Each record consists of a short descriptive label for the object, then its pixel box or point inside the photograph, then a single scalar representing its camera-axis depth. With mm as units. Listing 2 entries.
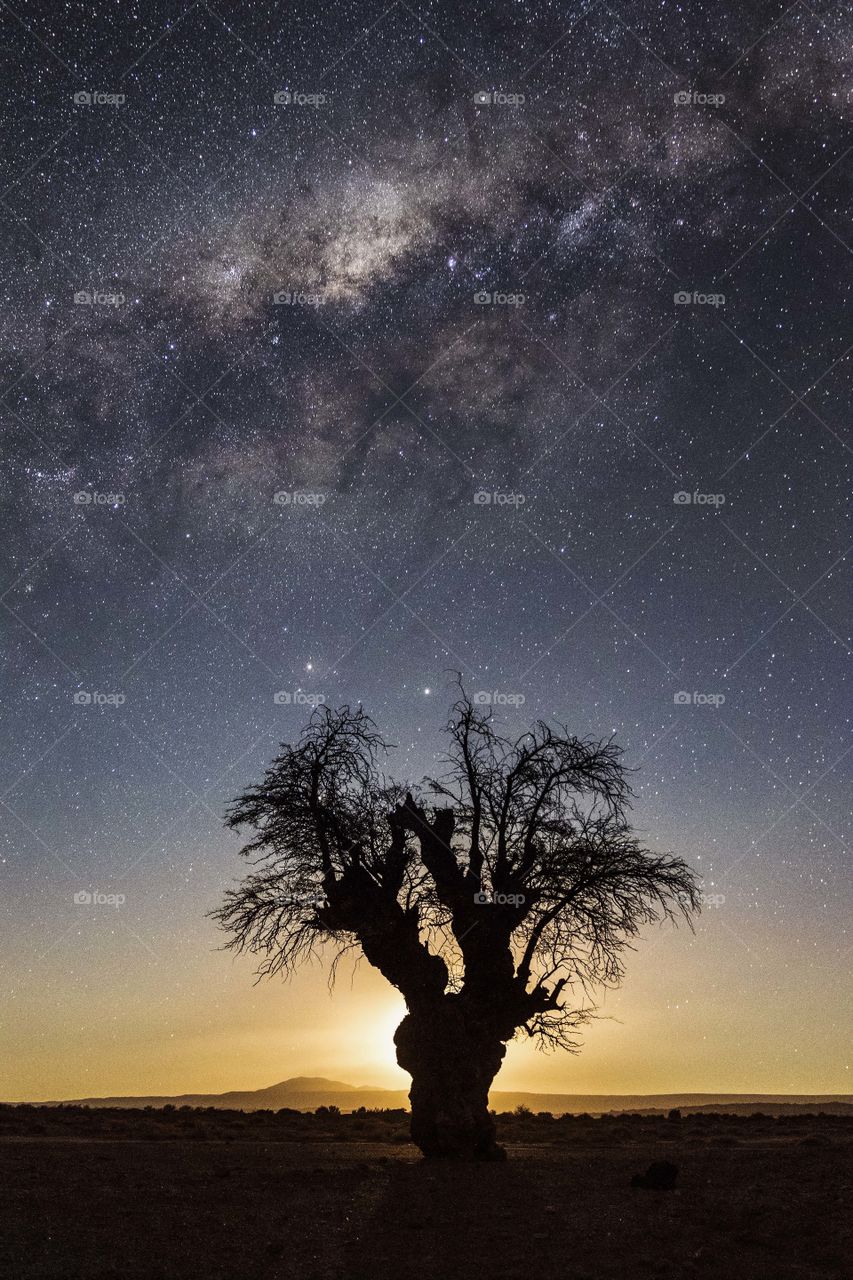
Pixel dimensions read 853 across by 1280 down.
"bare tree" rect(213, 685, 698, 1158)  18219
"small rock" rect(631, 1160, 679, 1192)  14345
